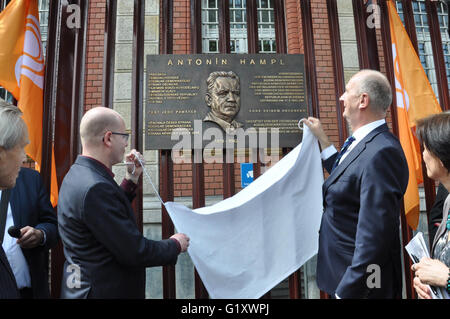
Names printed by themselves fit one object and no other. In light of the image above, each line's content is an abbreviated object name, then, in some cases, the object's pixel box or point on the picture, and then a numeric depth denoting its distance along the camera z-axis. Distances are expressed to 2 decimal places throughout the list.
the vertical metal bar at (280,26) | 3.64
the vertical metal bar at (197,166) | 3.34
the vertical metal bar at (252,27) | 3.66
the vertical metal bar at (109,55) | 3.50
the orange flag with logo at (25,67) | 3.37
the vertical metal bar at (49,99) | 3.46
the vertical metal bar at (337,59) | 3.62
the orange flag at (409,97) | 3.57
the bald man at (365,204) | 2.07
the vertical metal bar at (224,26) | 3.69
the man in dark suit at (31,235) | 2.53
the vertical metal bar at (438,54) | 4.02
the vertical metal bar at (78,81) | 3.49
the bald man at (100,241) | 2.04
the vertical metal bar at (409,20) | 4.03
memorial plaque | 3.39
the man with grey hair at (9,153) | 1.67
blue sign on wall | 3.55
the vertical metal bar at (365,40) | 3.74
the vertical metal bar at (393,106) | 3.59
